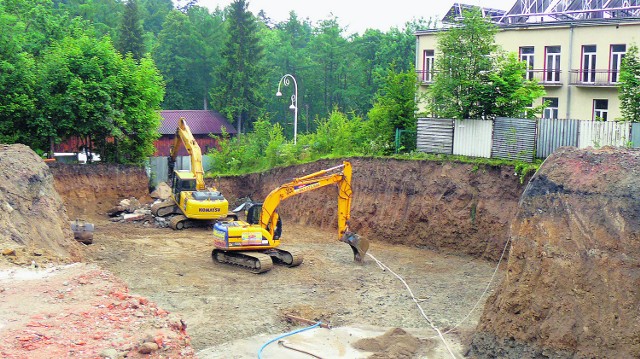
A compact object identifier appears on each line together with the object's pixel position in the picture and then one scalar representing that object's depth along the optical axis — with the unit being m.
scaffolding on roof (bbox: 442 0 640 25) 34.84
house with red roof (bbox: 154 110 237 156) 52.72
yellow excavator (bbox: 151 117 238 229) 29.58
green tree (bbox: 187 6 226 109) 66.94
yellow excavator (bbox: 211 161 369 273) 23.59
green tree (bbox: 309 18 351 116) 67.69
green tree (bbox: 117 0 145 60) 60.56
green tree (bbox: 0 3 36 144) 32.81
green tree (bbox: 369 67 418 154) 31.78
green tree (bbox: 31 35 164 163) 33.38
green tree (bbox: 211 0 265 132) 58.38
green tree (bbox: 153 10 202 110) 66.62
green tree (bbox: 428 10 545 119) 28.50
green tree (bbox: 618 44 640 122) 26.23
